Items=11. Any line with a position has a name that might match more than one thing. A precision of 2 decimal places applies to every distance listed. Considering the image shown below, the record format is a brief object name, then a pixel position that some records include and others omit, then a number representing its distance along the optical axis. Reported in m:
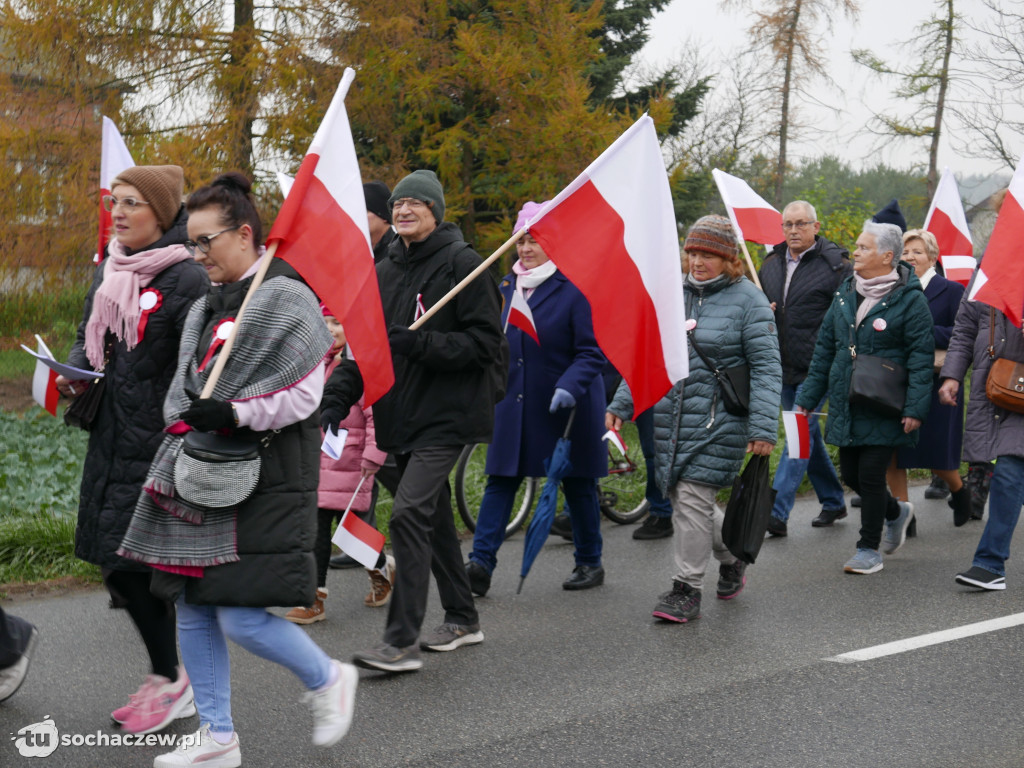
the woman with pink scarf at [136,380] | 3.97
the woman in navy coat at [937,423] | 7.55
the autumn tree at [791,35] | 20.16
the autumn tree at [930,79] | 19.16
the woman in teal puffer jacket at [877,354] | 6.52
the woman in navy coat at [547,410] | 5.94
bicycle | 7.47
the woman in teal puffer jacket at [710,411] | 5.57
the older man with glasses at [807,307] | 7.93
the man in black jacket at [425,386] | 4.76
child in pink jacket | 5.67
